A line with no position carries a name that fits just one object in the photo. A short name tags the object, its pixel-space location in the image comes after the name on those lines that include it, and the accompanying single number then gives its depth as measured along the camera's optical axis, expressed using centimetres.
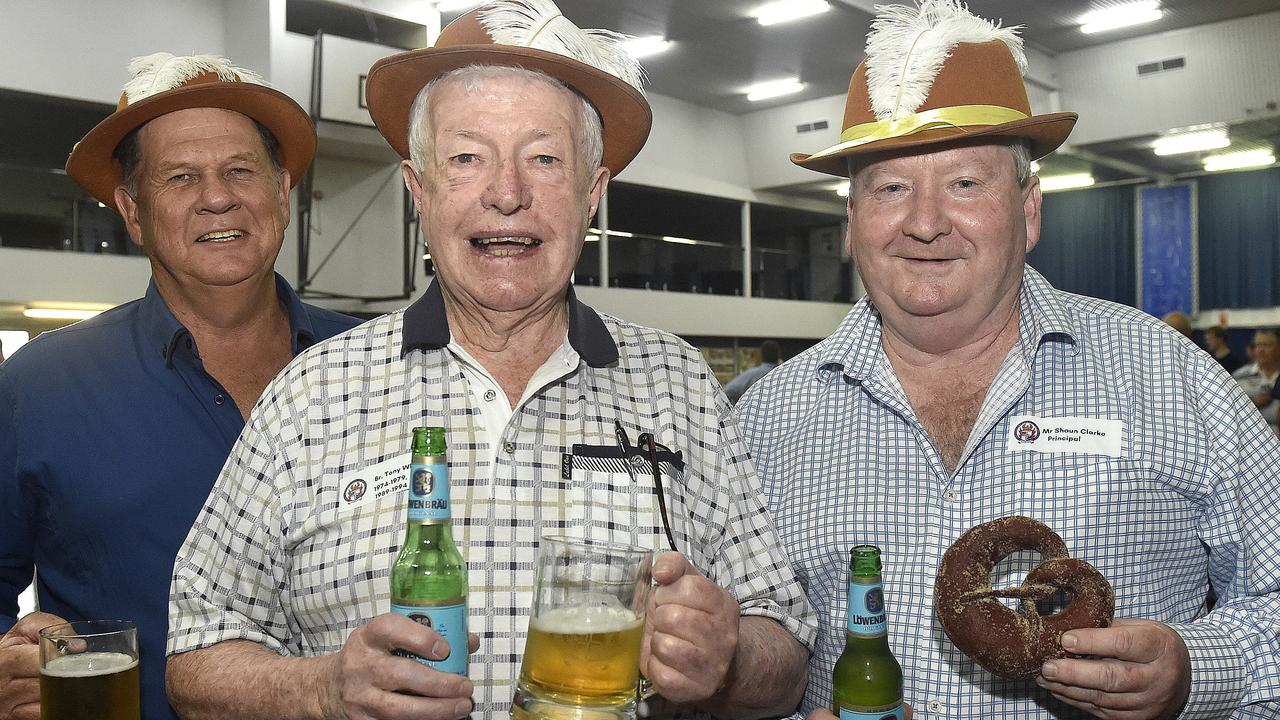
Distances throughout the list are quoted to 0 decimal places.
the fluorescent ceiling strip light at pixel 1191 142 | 1506
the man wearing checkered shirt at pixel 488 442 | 165
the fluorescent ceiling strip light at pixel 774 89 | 1595
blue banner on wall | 1784
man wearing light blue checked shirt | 200
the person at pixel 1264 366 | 901
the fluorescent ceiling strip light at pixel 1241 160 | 1619
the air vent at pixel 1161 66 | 1406
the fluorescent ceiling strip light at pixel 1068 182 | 1822
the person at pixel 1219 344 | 1018
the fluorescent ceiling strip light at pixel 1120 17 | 1311
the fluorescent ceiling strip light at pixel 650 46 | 1342
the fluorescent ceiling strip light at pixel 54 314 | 941
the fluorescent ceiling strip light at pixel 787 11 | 1229
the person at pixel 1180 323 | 885
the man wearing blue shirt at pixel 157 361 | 222
